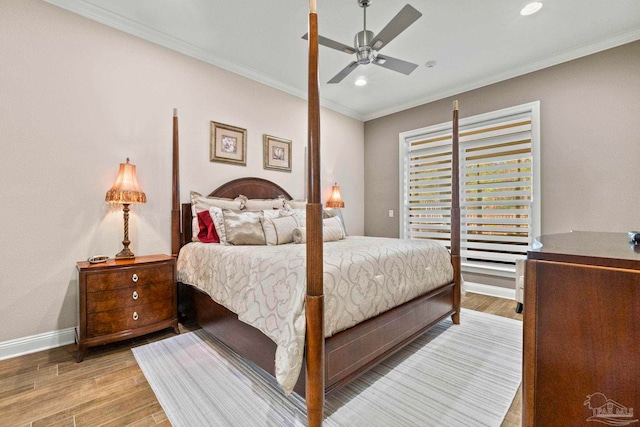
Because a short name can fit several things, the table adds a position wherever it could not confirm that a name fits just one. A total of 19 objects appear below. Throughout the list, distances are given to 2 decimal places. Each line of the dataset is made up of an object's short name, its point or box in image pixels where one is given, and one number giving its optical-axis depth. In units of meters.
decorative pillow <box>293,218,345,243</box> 2.73
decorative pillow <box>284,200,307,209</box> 3.56
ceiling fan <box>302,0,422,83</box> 1.96
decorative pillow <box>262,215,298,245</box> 2.68
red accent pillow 2.77
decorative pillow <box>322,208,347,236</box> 3.52
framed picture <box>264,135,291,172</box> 3.76
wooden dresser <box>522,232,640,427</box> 0.71
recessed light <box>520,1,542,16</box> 2.39
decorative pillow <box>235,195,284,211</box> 3.18
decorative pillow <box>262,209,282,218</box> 2.87
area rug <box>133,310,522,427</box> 1.50
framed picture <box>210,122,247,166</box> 3.26
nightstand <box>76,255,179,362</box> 2.06
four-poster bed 1.33
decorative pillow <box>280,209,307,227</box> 2.89
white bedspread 1.44
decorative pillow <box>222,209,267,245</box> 2.60
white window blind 3.47
